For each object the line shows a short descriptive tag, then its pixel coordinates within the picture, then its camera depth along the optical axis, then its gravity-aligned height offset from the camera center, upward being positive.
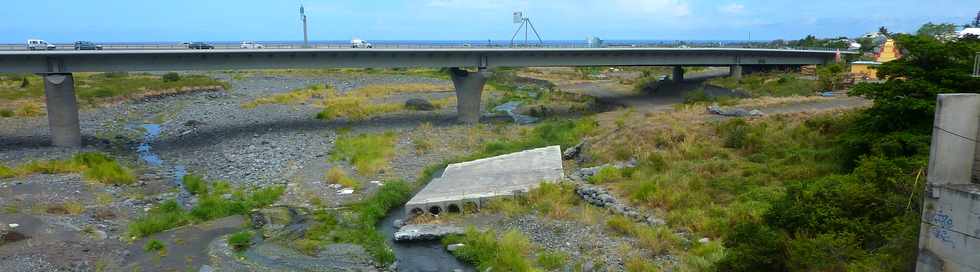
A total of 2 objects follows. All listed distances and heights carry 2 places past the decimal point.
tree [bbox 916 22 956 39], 86.75 +2.01
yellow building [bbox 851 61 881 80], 51.33 -2.19
